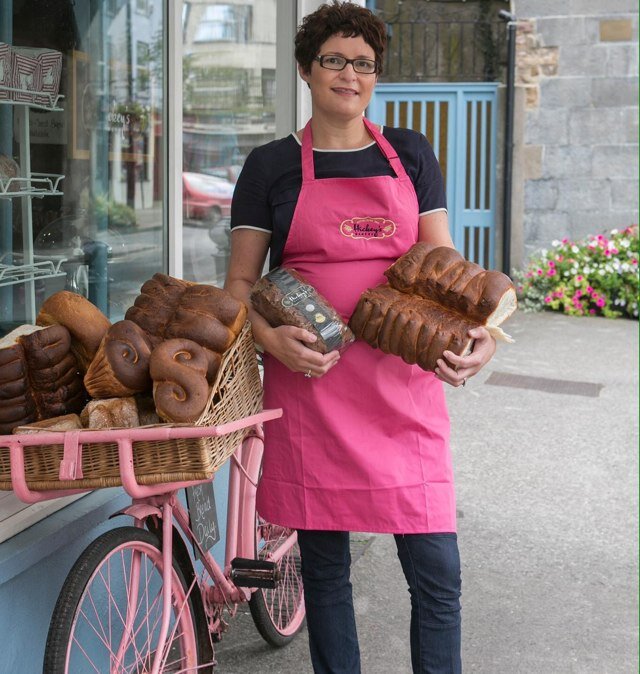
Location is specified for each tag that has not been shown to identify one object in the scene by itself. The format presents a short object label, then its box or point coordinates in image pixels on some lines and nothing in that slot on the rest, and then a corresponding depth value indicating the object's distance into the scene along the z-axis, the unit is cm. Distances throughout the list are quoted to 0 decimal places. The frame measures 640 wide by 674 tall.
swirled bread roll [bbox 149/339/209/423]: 204
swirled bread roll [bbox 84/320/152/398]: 214
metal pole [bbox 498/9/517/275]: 1073
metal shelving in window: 327
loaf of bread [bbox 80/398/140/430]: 212
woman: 257
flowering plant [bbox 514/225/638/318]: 1030
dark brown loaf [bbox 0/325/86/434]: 213
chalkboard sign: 302
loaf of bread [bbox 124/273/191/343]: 229
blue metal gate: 1100
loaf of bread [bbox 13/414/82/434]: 205
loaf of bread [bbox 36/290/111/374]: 225
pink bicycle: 205
